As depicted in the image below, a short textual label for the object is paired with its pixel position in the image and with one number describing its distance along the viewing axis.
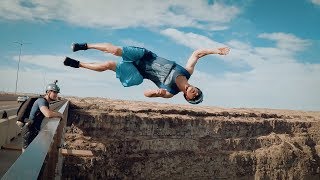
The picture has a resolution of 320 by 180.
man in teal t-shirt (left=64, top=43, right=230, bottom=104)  4.15
